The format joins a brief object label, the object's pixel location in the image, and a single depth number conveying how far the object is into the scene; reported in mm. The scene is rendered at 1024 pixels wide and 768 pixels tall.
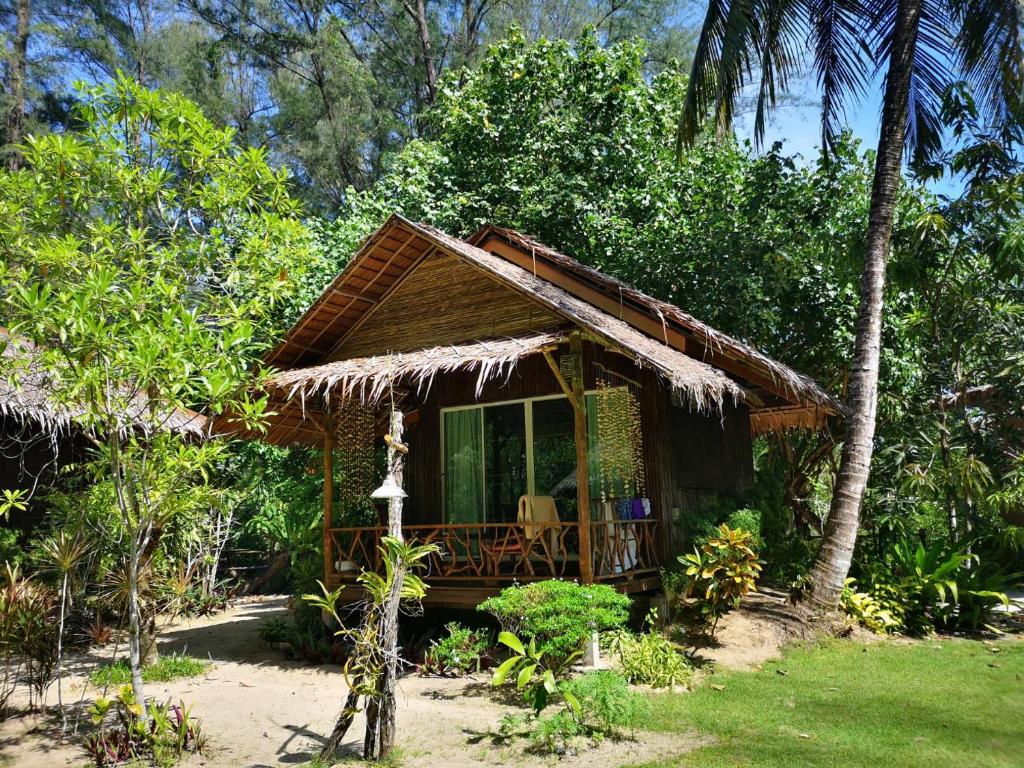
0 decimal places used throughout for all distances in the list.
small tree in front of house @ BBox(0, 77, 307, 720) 4844
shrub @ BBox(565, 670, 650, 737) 5031
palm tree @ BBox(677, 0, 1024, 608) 8375
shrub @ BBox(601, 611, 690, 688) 6527
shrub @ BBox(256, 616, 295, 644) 8883
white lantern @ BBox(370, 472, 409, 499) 5277
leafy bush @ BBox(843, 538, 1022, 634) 8227
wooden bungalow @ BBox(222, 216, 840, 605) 7863
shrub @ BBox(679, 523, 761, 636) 7152
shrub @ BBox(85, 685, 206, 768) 4996
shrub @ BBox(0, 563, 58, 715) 5895
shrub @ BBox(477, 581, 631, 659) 5746
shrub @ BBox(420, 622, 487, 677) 7273
